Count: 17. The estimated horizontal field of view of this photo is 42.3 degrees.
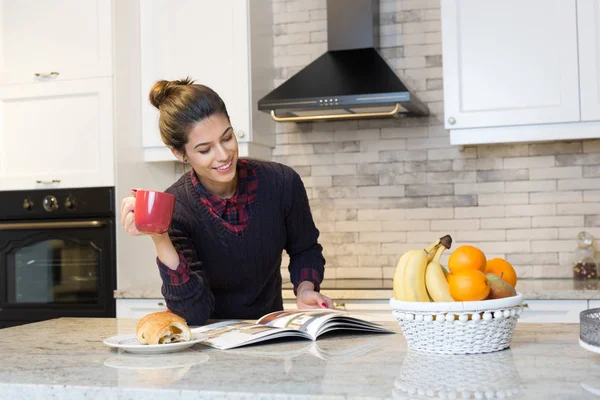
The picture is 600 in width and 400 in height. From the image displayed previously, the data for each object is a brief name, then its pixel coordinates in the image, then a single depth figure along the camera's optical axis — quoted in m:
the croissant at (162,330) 1.52
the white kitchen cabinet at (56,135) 3.51
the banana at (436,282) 1.40
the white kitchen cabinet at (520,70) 3.24
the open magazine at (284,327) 1.58
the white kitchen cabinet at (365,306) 3.18
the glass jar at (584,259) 3.41
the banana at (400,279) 1.43
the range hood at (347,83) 3.31
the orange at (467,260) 1.42
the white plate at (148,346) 1.50
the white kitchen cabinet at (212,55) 3.61
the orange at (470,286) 1.37
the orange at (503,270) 1.52
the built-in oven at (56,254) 3.49
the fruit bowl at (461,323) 1.36
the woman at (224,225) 1.98
